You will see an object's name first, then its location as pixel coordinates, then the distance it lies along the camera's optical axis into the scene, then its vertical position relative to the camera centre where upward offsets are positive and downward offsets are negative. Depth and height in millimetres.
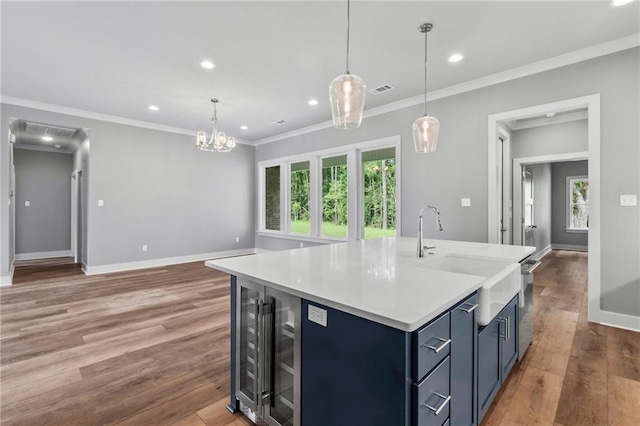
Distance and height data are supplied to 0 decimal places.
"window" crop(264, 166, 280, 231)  7430 +381
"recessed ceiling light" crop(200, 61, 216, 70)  3463 +1731
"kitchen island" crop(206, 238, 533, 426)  1047 -530
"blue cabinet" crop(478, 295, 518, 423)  1615 -836
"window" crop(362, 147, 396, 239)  5230 +383
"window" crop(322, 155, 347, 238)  5945 +344
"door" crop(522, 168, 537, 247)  6054 +42
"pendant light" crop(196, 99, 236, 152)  4633 +1118
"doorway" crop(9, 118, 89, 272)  6656 +347
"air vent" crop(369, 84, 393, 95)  4152 +1754
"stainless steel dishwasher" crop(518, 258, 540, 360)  2242 -699
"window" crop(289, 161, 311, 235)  6684 +370
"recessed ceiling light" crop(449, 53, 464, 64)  3293 +1729
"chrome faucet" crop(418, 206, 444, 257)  2170 -218
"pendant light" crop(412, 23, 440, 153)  2801 +768
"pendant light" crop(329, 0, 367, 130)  2016 +780
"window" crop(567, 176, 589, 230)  8352 +309
